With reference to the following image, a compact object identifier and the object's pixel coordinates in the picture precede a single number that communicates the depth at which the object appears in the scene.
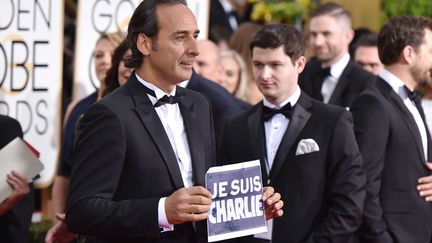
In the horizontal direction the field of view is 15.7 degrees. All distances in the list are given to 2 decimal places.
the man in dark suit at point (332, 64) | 11.58
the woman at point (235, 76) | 13.37
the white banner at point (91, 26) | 11.23
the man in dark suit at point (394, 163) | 8.72
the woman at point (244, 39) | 14.22
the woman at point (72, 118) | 10.16
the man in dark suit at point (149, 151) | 6.06
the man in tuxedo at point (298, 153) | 8.16
